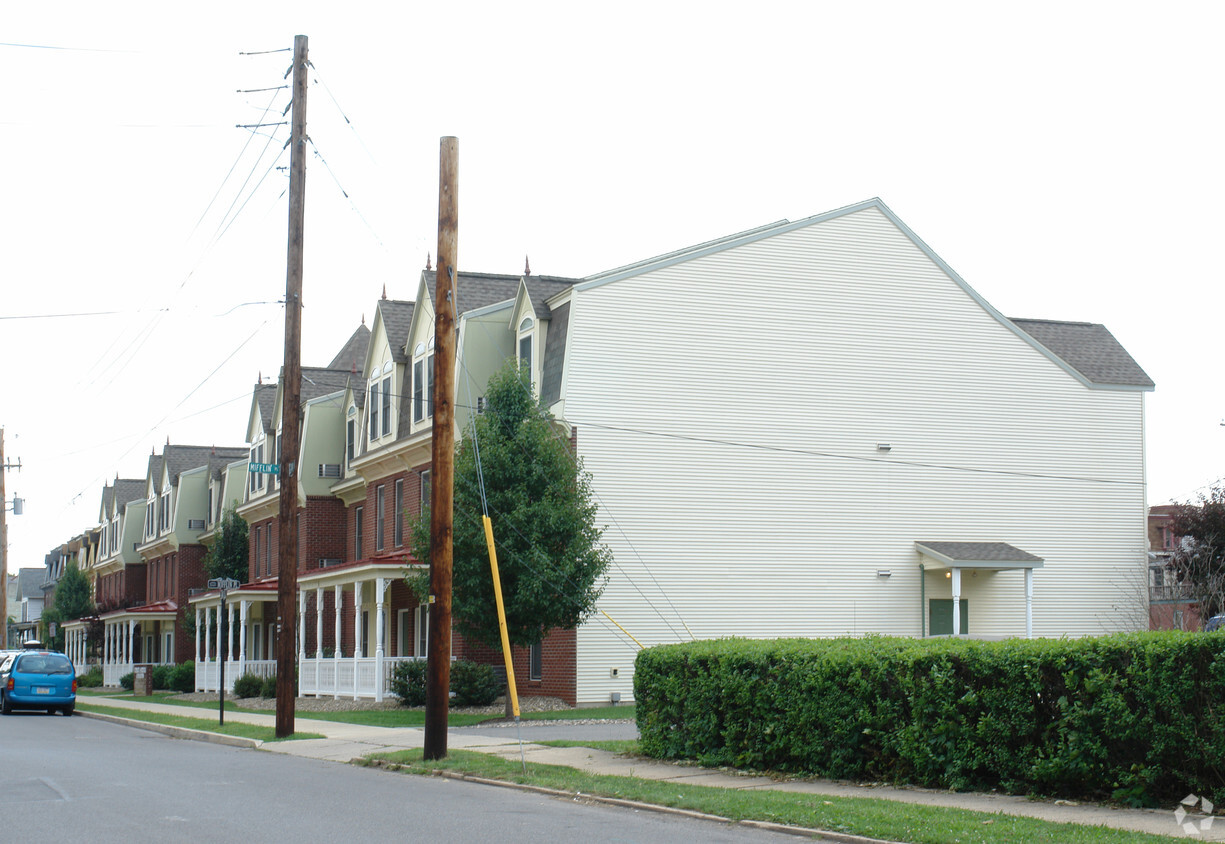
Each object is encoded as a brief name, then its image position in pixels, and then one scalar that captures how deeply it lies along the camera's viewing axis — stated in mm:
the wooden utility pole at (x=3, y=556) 56125
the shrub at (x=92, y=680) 62297
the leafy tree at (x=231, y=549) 50688
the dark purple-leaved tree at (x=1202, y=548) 35072
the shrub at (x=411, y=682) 28969
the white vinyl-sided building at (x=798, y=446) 29734
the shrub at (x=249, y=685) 38406
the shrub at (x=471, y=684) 28141
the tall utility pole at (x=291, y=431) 21734
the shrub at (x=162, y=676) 50625
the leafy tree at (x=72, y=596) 76562
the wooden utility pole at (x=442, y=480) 16484
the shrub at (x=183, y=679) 48000
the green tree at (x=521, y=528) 25391
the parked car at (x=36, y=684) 33969
